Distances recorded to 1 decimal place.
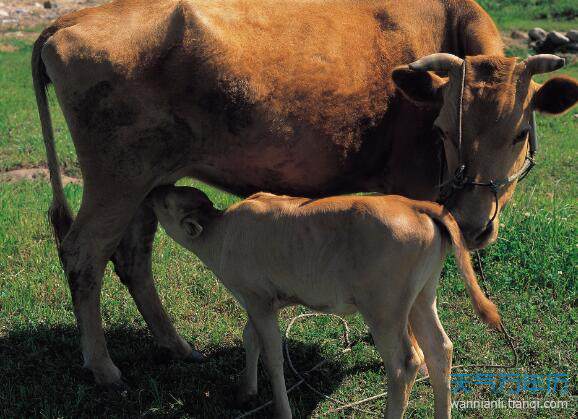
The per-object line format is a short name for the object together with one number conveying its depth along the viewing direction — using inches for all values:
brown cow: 165.9
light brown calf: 148.4
